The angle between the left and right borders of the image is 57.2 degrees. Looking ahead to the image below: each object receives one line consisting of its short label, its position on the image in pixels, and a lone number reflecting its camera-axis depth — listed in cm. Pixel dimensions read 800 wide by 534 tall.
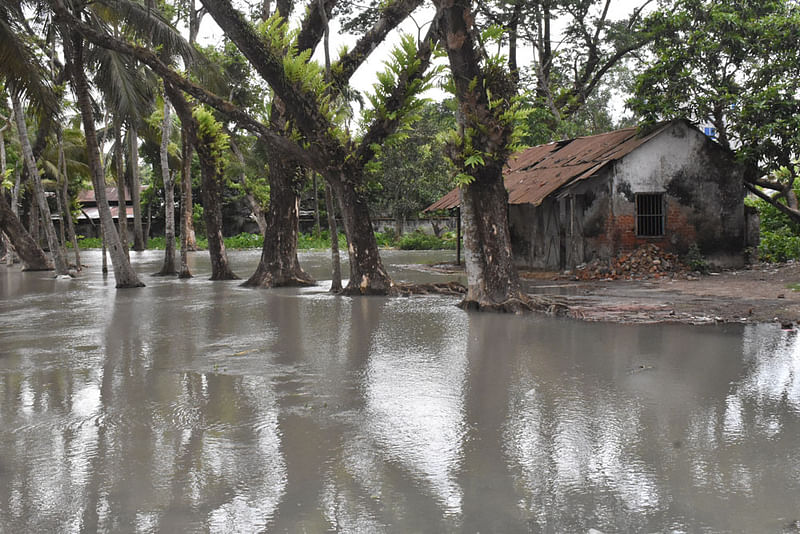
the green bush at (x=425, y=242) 3938
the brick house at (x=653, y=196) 1866
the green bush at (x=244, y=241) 4749
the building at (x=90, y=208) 5678
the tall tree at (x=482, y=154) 1166
